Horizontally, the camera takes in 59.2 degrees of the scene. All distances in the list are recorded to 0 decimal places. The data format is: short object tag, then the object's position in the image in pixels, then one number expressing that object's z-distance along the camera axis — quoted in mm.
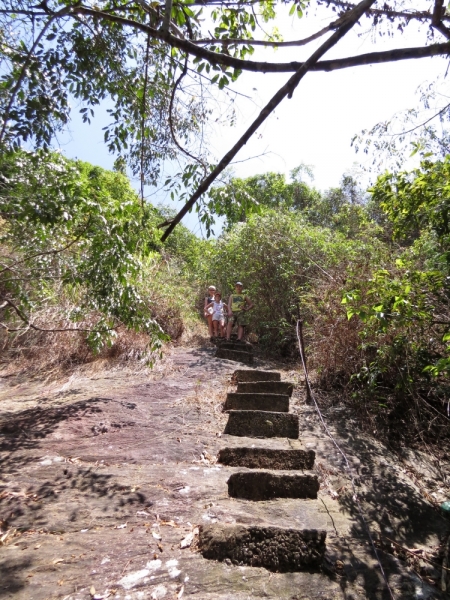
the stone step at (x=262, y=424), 4445
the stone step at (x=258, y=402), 5078
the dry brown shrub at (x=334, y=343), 5676
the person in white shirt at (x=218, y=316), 8766
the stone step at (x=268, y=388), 5605
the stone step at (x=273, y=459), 3820
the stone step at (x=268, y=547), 2545
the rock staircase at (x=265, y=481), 2564
